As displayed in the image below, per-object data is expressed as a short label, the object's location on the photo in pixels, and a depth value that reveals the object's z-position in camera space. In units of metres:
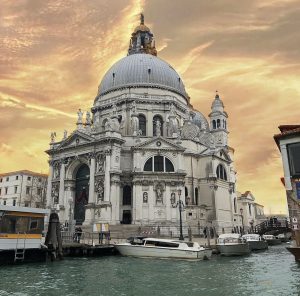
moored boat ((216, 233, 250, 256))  27.42
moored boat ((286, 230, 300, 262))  18.64
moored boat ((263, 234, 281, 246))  43.23
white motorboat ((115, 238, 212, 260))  24.58
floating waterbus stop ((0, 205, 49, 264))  21.55
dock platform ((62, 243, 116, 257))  25.94
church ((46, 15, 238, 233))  43.09
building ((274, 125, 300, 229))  18.34
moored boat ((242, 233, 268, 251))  33.72
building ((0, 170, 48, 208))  65.69
